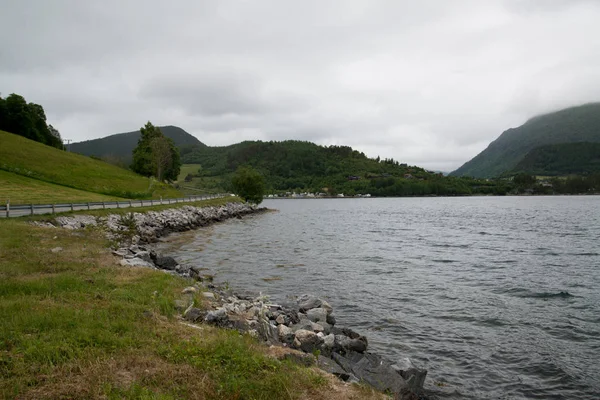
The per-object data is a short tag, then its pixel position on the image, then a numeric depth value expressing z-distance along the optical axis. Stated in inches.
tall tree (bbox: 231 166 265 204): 4227.4
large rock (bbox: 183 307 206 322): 415.8
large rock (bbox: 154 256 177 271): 831.7
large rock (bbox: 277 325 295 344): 434.3
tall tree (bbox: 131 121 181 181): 3627.0
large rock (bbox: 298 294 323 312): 610.1
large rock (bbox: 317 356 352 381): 327.9
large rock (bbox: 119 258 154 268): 669.3
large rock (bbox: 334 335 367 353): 442.2
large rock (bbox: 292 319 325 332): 481.1
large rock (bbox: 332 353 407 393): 353.3
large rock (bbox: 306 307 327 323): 550.0
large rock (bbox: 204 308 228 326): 417.7
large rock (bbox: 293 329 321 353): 419.2
